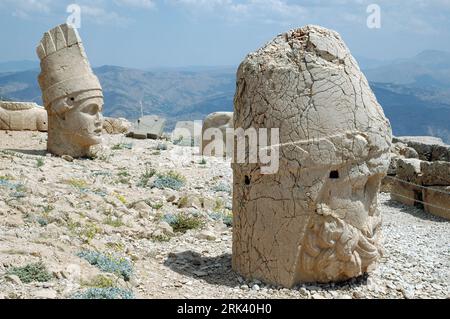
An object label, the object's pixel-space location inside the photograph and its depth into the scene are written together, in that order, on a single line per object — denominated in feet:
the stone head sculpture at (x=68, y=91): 34.06
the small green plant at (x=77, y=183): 26.00
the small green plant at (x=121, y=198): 24.95
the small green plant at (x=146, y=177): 29.04
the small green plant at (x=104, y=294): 12.88
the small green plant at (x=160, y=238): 20.08
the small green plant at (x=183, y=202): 25.11
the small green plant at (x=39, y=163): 29.91
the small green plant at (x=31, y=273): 13.57
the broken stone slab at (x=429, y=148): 36.91
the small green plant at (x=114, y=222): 20.96
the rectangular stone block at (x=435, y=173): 30.40
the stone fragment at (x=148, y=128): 46.88
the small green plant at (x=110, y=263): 15.41
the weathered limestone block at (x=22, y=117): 45.32
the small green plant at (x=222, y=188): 29.57
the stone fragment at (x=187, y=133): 47.57
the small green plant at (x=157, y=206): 24.62
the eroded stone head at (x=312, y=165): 14.60
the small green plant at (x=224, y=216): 23.01
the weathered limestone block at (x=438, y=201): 29.45
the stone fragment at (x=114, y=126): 51.31
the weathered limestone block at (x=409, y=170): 31.86
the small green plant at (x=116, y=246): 18.28
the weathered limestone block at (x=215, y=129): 41.68
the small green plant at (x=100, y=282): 13.92
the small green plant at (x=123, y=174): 30.89
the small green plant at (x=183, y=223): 21.71
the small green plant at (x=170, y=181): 29.22
